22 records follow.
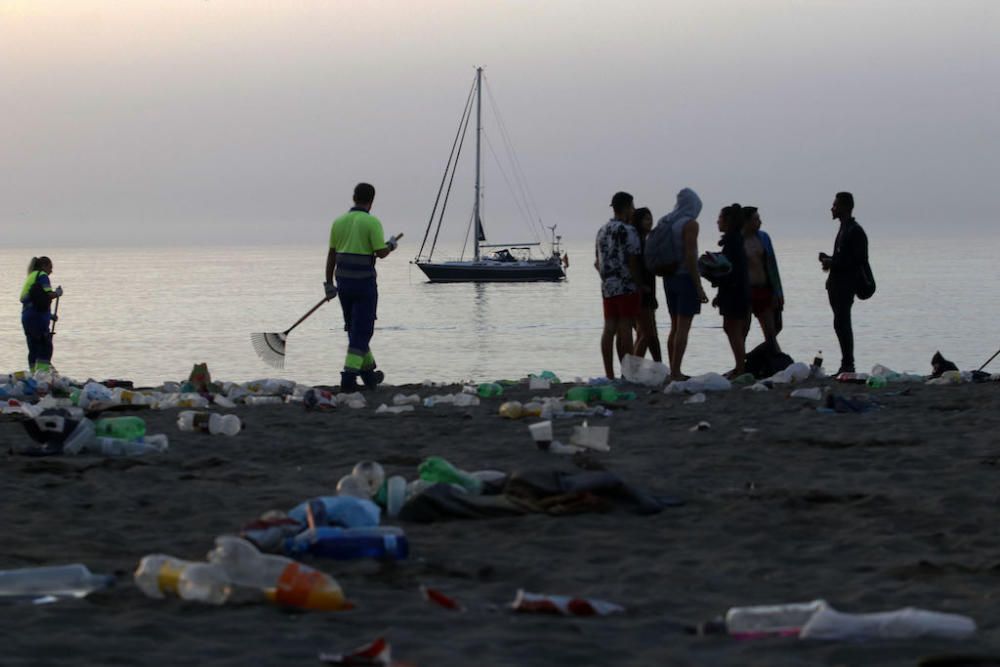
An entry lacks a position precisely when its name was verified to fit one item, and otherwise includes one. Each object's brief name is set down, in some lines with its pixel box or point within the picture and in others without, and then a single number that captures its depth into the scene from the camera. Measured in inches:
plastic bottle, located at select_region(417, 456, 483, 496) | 439.5
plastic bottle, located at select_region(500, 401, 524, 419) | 671.0
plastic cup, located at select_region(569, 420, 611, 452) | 553.6
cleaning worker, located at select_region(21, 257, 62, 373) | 1112.8
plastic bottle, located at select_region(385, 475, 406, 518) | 411.5
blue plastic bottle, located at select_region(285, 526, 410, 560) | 351.6
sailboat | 5841.5
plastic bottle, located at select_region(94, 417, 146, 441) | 574.2
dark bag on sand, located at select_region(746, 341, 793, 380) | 943.7
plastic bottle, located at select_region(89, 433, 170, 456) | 541.3
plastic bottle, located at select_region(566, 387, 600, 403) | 749.3
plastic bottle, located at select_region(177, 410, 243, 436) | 622.5
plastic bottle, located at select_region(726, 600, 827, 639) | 282.2
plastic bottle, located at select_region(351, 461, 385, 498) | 432.8
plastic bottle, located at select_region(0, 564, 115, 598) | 321.5
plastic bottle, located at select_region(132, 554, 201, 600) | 315.3
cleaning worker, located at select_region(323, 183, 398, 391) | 840.9
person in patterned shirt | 865.5
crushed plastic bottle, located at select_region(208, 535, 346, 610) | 304.3
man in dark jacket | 915.4
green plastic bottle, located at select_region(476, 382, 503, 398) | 834.8
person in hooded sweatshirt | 845.8
